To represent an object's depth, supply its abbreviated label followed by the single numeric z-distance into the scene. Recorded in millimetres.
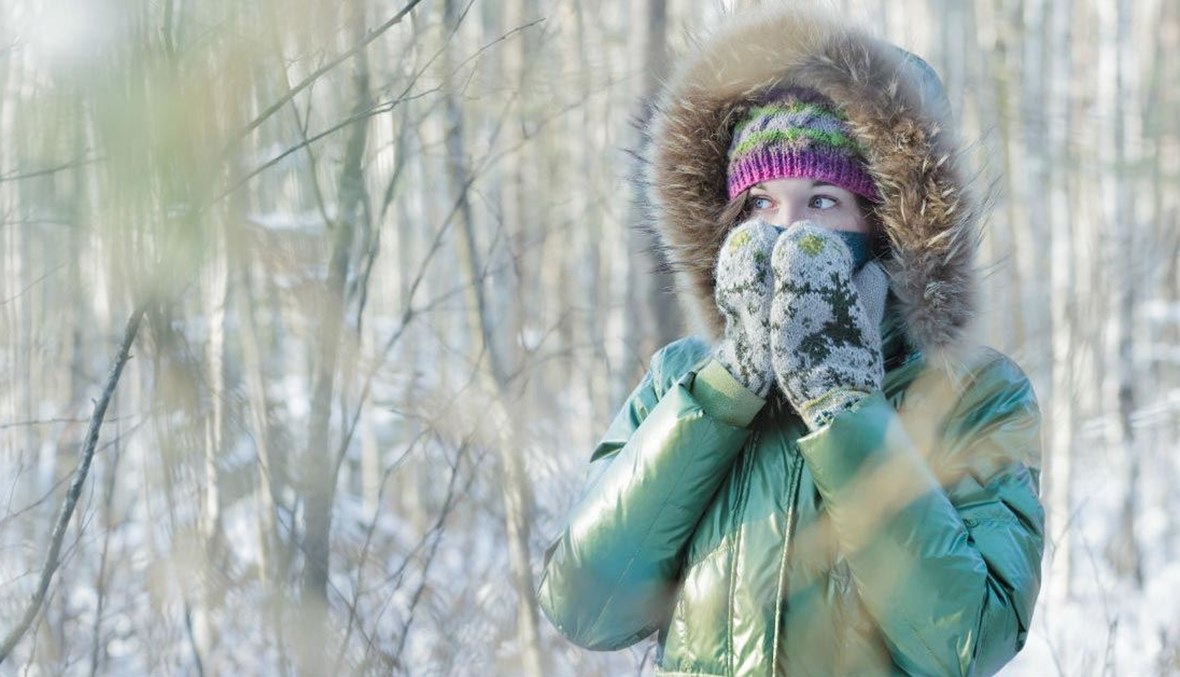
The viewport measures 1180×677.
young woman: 2955
